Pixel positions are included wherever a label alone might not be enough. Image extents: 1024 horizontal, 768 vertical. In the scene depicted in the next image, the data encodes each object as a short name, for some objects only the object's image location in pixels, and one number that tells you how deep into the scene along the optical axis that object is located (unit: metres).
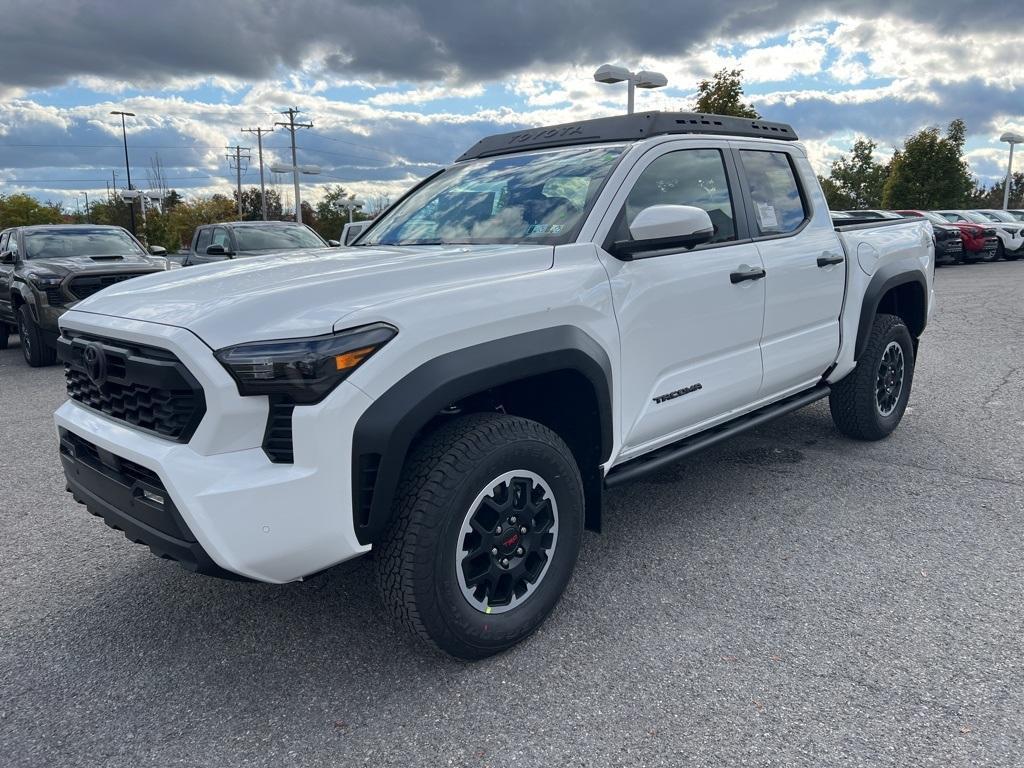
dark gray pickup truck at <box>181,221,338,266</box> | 11.06
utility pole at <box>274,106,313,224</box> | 58.53
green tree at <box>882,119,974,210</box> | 36.84
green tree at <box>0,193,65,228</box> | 71.06
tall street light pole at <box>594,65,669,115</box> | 16.17
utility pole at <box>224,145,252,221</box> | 70.28
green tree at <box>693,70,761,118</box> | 22.38
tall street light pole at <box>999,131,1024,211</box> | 35.25
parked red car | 22.06
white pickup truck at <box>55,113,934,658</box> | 2.23
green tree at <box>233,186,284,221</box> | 80.12
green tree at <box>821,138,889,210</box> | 65.75
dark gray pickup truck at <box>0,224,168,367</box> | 9.05
